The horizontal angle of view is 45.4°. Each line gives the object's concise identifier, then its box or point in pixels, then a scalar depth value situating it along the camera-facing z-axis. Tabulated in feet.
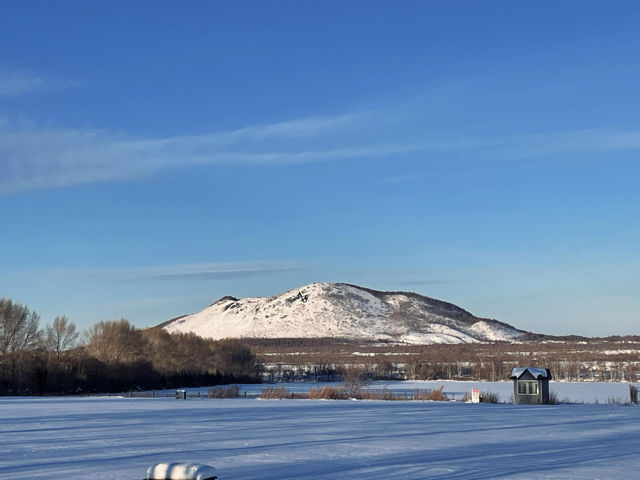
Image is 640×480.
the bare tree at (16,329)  244.42
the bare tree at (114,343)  275.80
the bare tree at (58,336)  254.29
